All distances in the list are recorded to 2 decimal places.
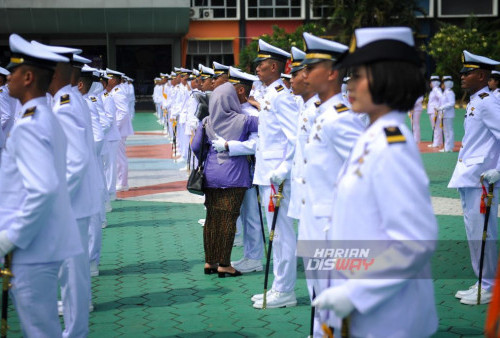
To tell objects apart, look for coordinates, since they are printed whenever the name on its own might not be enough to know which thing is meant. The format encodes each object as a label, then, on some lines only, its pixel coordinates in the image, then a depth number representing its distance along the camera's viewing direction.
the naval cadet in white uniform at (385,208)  3.00
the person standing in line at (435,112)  22.17
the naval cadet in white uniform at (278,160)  6.78
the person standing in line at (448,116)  20.94
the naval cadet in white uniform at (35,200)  3.97
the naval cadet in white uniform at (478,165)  6.87
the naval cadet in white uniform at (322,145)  4.66
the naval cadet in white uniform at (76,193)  5.43
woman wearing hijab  7.82
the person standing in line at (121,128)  14.05
